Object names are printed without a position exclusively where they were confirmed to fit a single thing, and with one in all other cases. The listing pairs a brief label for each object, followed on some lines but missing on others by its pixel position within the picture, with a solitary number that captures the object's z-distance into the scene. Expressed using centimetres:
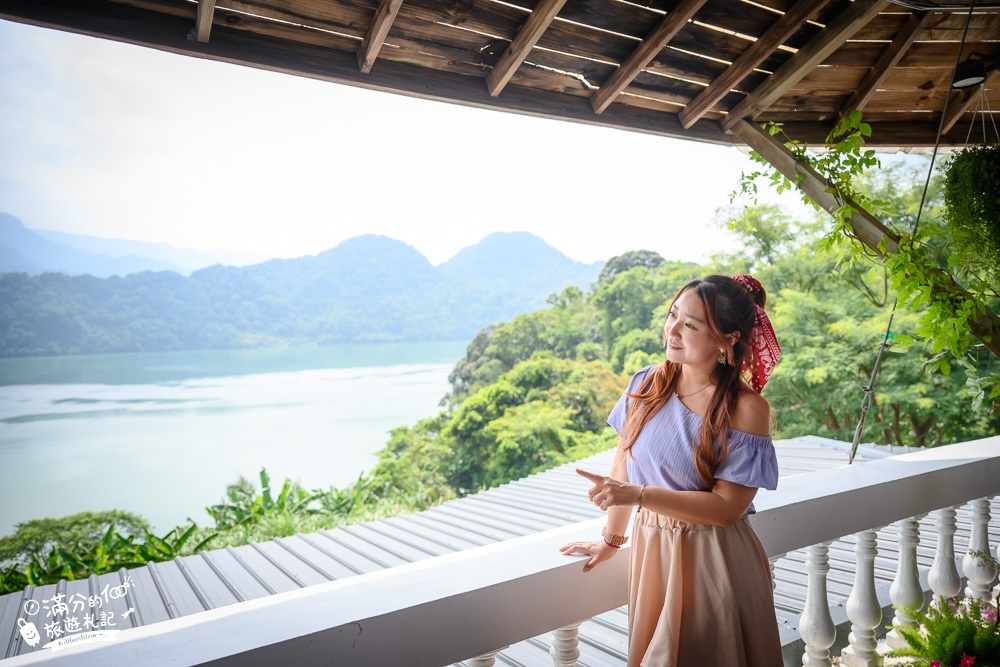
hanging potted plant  205
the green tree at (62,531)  1046
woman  117
